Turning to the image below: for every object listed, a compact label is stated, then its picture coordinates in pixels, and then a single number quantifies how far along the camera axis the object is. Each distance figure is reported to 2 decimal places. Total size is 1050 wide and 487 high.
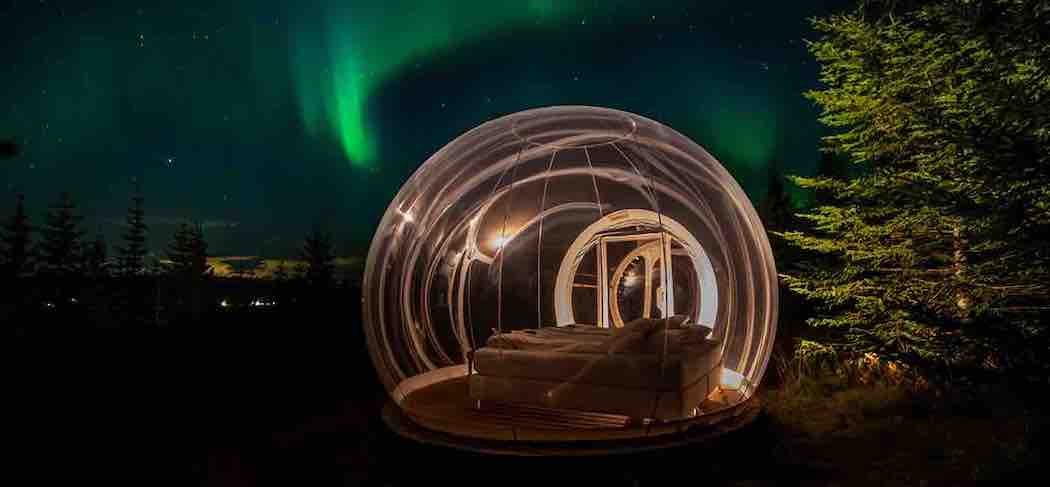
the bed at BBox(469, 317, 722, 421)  3.64
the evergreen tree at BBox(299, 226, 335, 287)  33.19
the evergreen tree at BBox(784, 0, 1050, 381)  2.95
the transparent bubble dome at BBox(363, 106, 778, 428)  4.85
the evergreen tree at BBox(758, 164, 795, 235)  16.59
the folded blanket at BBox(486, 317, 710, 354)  3.79
